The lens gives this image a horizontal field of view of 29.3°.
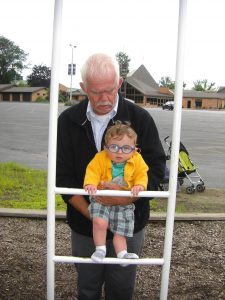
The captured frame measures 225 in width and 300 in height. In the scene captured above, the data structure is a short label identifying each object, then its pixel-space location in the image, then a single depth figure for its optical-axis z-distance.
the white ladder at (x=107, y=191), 1.96
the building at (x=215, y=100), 44.75
